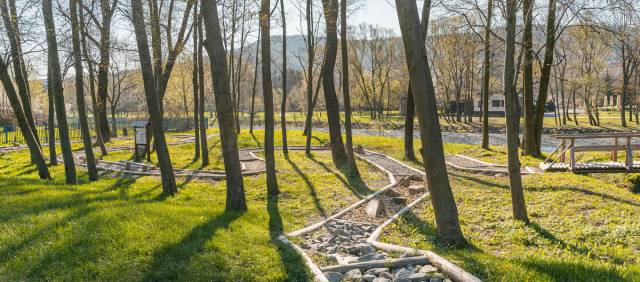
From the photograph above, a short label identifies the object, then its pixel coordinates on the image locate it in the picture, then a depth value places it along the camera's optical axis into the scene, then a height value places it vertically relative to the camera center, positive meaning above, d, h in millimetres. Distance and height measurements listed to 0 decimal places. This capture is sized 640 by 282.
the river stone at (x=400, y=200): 9281 -1864
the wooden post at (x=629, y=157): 10039 -1171
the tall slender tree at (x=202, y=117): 13828 +7
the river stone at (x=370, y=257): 5182 -1715
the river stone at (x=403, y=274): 4389 -1658
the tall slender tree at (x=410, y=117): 14008 -176
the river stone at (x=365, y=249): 5668 -1779
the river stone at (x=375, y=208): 8250 -1826
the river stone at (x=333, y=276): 4529 -1705
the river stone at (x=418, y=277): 4351 -1646
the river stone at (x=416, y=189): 10340 -1834
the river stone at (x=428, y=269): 4559 -1653
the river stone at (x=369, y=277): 4492 -1689
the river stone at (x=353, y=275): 4496 -1684
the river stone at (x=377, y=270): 4660 -1690
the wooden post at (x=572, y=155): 10665 -1157
